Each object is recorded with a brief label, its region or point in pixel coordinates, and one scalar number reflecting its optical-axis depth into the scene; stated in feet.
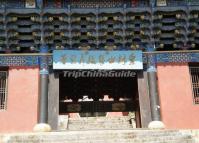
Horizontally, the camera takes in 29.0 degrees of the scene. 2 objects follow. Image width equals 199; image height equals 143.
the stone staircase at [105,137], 33.35
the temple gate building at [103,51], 42.50
